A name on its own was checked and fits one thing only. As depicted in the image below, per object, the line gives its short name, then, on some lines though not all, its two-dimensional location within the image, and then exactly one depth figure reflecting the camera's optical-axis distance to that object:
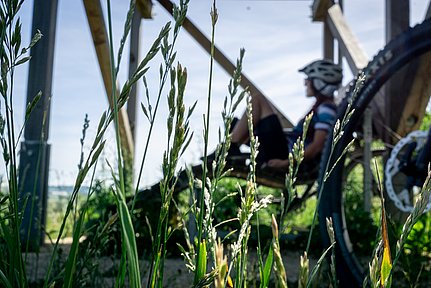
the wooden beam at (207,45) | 5.75
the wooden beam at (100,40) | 4.51
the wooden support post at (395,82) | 3.47
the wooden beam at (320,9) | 5.68
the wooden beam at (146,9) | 6.21
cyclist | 3.98
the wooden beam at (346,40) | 4.39
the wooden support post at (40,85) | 4.21
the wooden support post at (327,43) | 6.13
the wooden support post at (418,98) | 3.33
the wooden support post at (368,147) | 3.91
